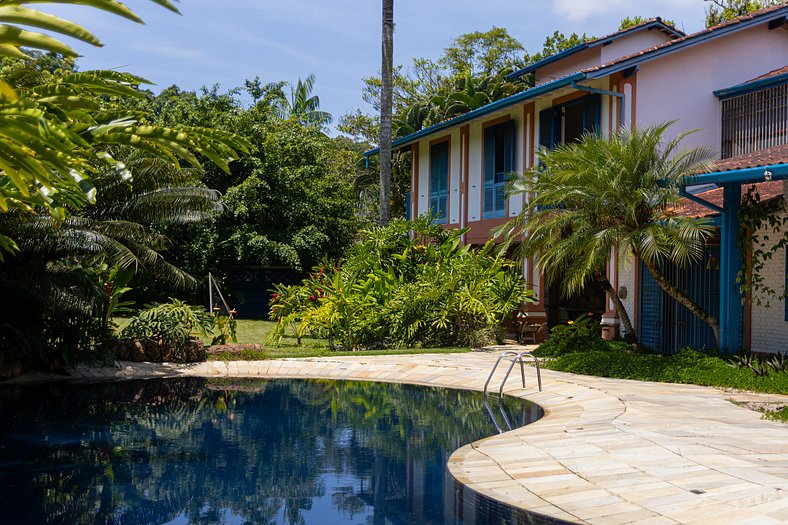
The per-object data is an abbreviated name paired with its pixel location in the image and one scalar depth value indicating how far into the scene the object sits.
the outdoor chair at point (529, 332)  18.81
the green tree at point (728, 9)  28.62
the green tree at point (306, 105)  44.09
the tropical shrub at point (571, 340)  15.34
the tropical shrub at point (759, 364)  11.91
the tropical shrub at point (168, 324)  15.53
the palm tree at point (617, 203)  13.34
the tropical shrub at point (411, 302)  17.95
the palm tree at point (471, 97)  26.14
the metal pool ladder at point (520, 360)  11.23
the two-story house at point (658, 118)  14.39
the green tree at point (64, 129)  3.53
